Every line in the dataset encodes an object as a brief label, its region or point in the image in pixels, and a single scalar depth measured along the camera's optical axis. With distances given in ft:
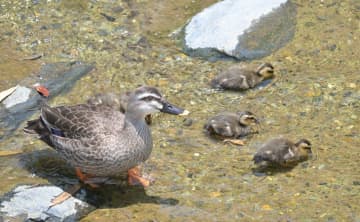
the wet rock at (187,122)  43.26
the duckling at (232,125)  41.02
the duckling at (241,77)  45.16
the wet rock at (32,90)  43.46
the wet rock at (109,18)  52.94
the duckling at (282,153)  38.05
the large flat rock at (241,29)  49.16
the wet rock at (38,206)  35.66
